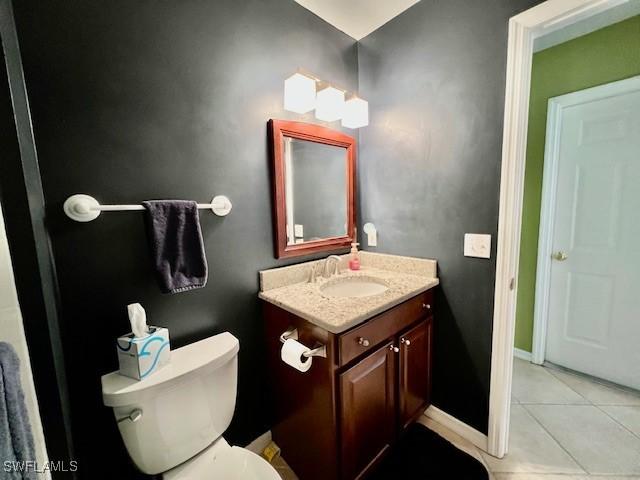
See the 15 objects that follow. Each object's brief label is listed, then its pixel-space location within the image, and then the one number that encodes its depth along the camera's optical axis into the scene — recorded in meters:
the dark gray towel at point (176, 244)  0.99
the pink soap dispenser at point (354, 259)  1.73
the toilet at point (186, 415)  0.86
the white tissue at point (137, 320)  0.92
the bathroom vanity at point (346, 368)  1.04
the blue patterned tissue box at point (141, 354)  0.89
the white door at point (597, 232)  1.68
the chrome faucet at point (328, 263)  1.61
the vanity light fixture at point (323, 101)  1.34
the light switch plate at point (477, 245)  1.32
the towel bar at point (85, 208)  0.86
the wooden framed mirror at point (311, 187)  1.40
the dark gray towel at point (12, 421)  0.42
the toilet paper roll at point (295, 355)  1.01
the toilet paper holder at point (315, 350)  1.00
